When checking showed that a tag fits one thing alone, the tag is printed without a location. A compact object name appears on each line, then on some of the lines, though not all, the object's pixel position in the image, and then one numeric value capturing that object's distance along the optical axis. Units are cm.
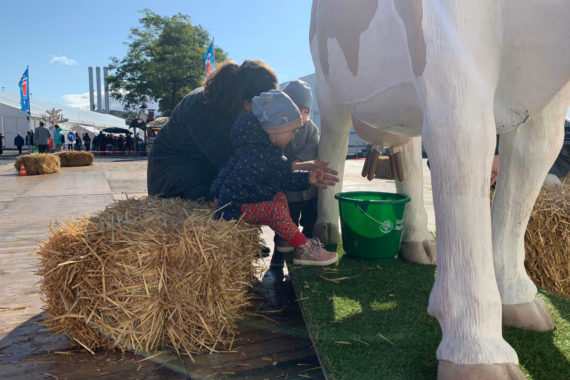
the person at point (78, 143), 2484
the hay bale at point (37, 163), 1065
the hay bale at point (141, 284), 177
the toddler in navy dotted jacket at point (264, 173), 231
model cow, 122
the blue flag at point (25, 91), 2009
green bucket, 253
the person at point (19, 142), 2122
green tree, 2481
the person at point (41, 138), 1419
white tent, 2525
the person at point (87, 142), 2602
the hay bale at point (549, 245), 249
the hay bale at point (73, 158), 1368
